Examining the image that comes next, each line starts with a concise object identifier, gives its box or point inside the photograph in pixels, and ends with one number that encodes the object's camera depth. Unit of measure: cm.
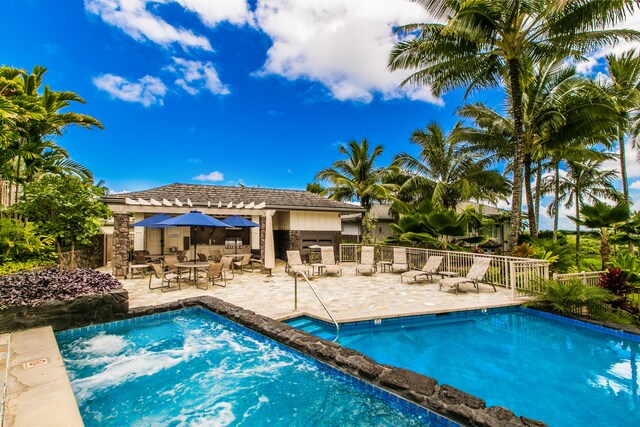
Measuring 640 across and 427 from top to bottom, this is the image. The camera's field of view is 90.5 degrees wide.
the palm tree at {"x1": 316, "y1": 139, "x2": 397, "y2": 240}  2431
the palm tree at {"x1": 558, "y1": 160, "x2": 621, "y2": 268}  2395
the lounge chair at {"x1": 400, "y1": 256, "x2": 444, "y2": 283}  1130
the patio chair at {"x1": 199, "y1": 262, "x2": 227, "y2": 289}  997
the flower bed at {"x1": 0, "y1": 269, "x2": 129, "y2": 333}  564
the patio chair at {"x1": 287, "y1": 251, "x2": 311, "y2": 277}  1272
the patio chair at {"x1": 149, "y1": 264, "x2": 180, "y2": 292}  945
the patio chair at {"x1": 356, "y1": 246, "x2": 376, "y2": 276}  1314
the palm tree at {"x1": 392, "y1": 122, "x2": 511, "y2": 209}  2120
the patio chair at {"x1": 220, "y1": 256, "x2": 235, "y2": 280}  1086
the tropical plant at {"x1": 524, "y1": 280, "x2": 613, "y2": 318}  766
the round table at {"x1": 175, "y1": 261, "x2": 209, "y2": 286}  1030
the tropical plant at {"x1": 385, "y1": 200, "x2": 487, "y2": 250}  1355
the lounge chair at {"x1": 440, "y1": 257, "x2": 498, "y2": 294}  973
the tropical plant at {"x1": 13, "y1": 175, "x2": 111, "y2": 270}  865
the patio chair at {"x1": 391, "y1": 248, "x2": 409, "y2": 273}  1392
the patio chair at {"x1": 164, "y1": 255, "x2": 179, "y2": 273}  1100
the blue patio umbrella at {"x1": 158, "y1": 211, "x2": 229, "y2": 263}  1040
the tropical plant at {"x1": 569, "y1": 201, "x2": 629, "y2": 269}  994
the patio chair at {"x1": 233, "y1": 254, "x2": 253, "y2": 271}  1308
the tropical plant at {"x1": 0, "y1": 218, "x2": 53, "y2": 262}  807
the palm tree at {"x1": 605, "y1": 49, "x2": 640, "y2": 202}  1679
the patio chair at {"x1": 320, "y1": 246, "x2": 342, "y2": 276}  1280
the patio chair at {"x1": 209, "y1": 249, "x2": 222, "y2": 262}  1339
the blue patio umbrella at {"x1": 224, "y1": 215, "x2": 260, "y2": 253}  1371
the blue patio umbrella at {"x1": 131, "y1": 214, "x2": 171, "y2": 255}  1196
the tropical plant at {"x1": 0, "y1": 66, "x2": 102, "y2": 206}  917
